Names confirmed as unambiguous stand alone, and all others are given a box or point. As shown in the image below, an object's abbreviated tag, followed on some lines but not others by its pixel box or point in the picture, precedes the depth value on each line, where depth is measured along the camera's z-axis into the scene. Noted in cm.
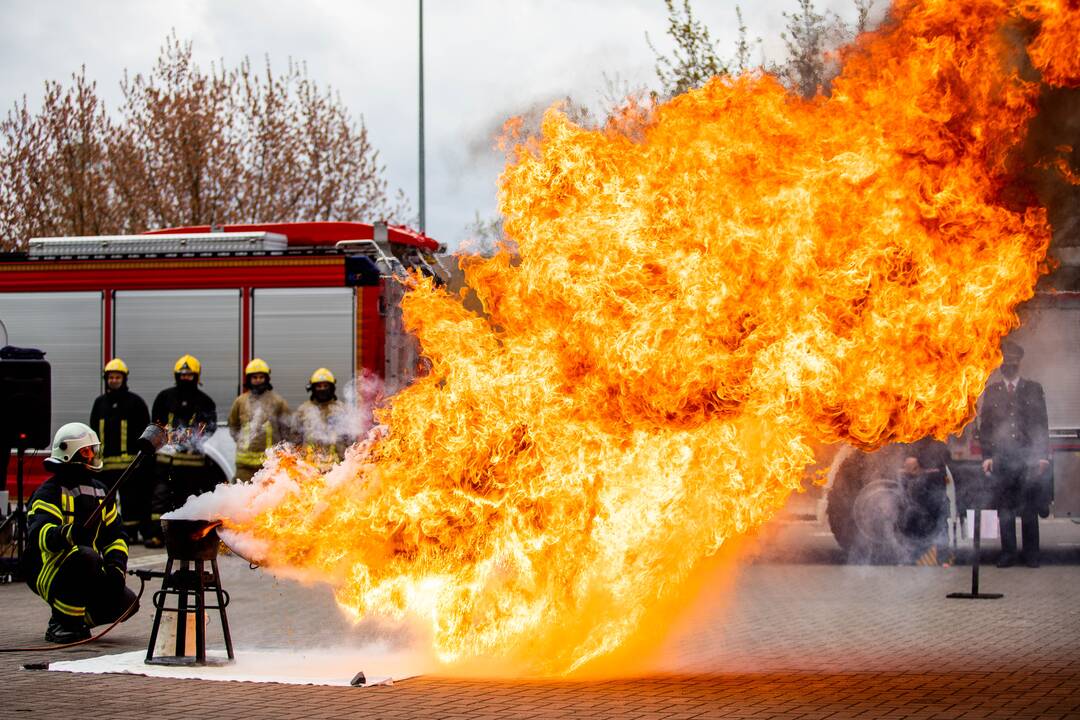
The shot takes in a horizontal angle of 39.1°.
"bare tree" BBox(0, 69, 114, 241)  3653
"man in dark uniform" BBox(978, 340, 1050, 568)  1558
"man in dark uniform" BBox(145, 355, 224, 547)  1723
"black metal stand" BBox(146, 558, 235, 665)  961
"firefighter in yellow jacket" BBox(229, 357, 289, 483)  1662
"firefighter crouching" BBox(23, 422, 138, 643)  1063
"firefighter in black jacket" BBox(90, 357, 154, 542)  1709
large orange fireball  914
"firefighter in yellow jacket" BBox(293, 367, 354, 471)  1611
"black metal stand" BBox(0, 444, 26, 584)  1488
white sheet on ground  915
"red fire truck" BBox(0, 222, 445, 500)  1794
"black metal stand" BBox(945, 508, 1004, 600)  1342
